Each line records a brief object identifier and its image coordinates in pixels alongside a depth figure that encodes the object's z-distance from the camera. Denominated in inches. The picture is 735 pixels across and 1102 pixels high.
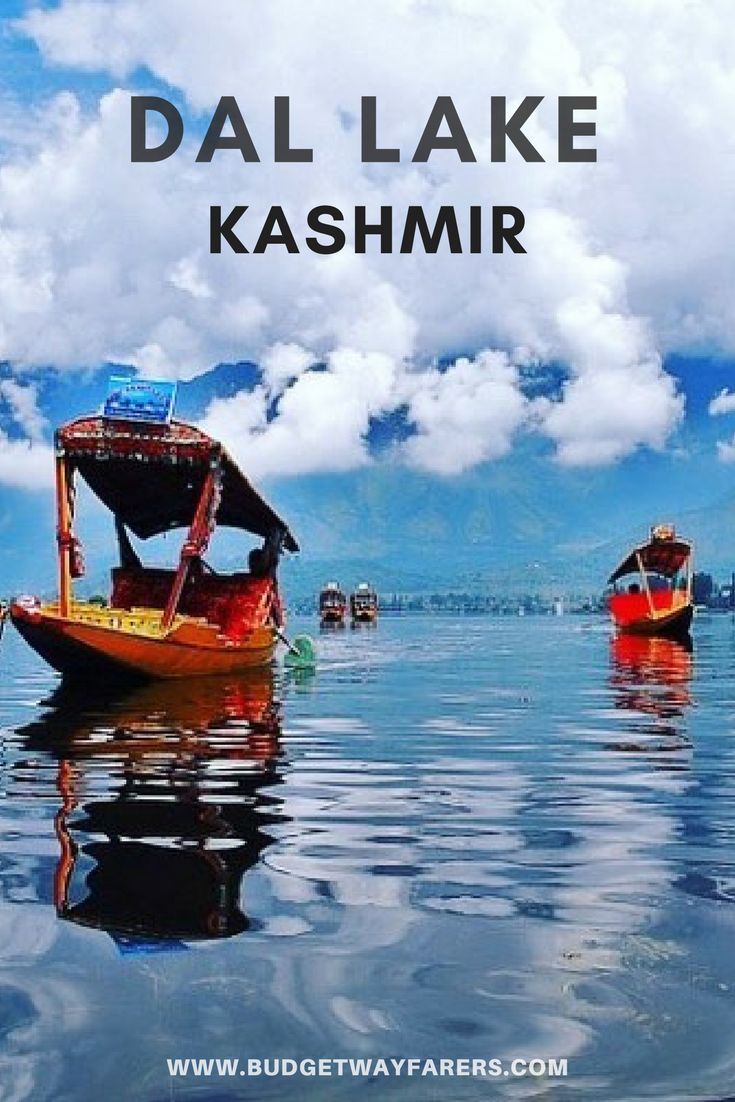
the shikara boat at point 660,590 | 2842.0
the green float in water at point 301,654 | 1732.9
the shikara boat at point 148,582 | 1187.9
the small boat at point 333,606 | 5027.1
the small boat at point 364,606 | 5324.8
